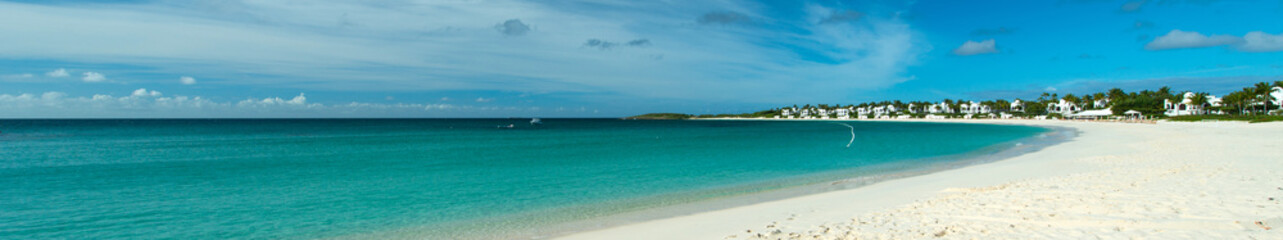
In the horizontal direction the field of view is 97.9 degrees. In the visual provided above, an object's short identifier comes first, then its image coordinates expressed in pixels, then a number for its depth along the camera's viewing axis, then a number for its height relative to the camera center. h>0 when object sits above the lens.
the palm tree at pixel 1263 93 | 80.62 +3.00
